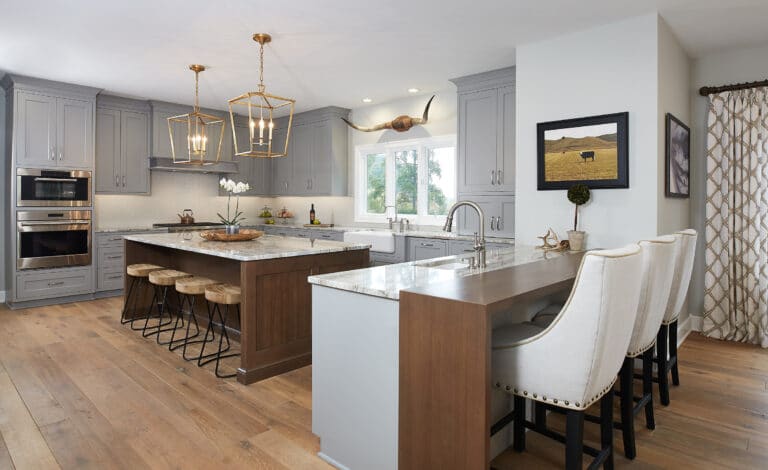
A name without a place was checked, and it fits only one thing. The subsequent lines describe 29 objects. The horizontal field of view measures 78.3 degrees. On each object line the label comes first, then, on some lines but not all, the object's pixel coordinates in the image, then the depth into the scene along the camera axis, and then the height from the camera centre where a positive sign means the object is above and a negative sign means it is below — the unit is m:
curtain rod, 4.03 +1.29
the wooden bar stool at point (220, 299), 3.34 -0.47
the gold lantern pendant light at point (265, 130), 6.44 +1.70
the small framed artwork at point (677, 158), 3.62 +0.62
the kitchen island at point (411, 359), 1.63 -0.50
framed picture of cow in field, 3.53 +0.64
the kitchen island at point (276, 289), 3.22 -0.40
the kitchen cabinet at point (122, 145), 6.11 +1.17
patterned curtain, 4.05 +0.13
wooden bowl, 4.11 -0.03
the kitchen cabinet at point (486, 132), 4.73 +1.05
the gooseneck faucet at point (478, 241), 2.59 -0.05
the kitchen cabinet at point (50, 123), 5.29 +1.29
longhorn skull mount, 5.92 +1.42
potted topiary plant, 3.59 +0.23
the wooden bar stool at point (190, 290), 3.68 -0.45
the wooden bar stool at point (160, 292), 4.07 -0.63
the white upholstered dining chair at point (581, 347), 1.55 -0.40
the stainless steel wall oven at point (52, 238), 5.33 -0.06
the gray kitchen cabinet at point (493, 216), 4.78 +0.18
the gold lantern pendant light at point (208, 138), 6.71 +1.44
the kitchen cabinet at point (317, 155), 6.83 +1.17
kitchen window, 5.91 +0.72
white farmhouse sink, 5.59 -0.07
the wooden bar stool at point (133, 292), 4.74 -0.61
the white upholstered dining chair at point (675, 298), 2.79 -0.40
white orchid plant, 4.23 +0.43
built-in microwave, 5.32 +0.53
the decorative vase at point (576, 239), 3.58 -0.04
